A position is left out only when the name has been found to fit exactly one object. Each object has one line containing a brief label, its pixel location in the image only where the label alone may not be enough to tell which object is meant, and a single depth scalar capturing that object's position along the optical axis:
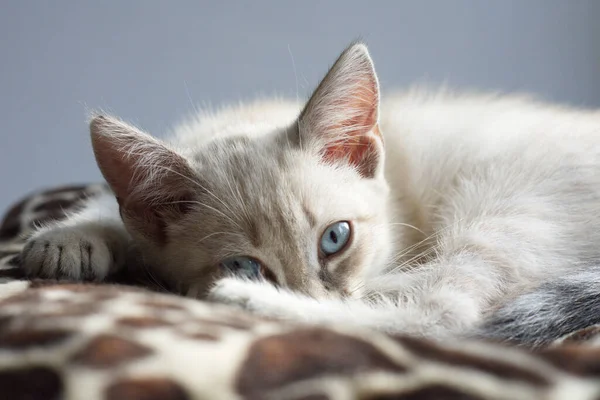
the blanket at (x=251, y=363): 0.35
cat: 0.43
